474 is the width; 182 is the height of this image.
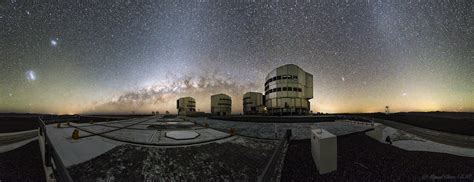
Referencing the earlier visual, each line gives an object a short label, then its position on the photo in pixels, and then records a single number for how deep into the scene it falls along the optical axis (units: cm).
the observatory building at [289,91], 4184
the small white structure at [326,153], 608
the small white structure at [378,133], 1294
